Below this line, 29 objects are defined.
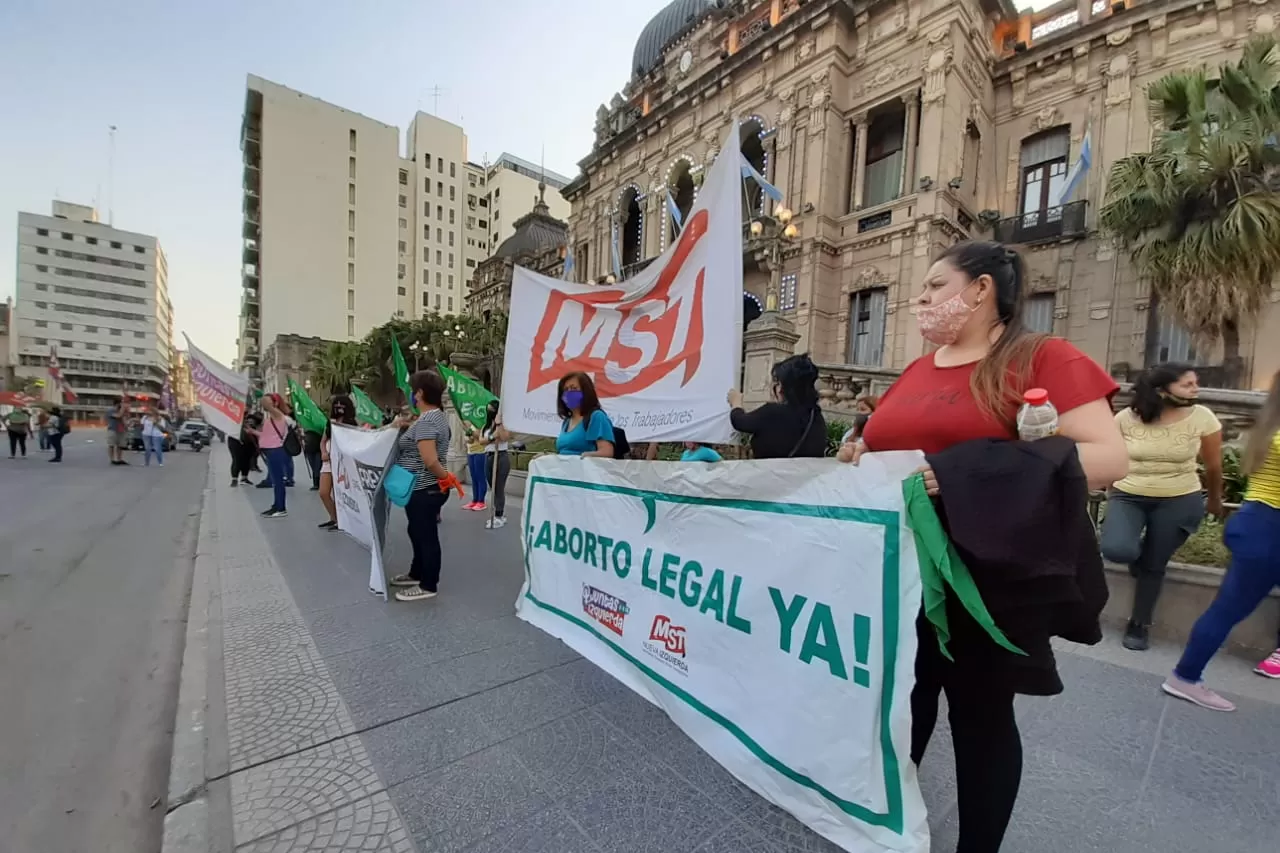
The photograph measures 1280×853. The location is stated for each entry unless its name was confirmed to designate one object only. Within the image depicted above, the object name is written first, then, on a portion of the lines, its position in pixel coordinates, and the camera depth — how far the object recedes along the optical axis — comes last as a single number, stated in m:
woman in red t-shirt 1.34
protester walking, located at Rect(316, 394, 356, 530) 6.45
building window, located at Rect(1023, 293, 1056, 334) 14.20
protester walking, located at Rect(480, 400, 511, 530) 7.20
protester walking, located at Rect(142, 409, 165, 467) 16.89
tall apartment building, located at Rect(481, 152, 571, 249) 68.69
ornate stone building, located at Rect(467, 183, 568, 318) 30.28
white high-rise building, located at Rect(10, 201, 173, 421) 78.25
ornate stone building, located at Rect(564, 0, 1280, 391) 12.98
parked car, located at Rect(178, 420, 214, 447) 30.33
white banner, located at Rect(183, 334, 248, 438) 9.25
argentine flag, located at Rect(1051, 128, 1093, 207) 12.27
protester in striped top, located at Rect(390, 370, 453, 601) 4.11
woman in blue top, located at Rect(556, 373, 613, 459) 3.80
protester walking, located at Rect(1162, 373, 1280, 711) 2.57
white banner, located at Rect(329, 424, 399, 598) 4.18
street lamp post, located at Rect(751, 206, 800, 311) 15.49
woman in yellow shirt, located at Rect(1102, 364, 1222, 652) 3.23
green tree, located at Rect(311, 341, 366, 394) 35.50
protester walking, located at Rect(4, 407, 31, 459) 16.17
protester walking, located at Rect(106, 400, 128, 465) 16.05
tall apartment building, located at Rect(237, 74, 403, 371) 55.09
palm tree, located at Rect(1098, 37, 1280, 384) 8.62
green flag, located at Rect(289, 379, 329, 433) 9.07
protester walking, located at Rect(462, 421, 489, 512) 8.29
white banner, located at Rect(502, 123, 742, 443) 2.95
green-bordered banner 1.50
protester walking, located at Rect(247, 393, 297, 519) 7.90
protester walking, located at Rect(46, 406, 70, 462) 15.51
